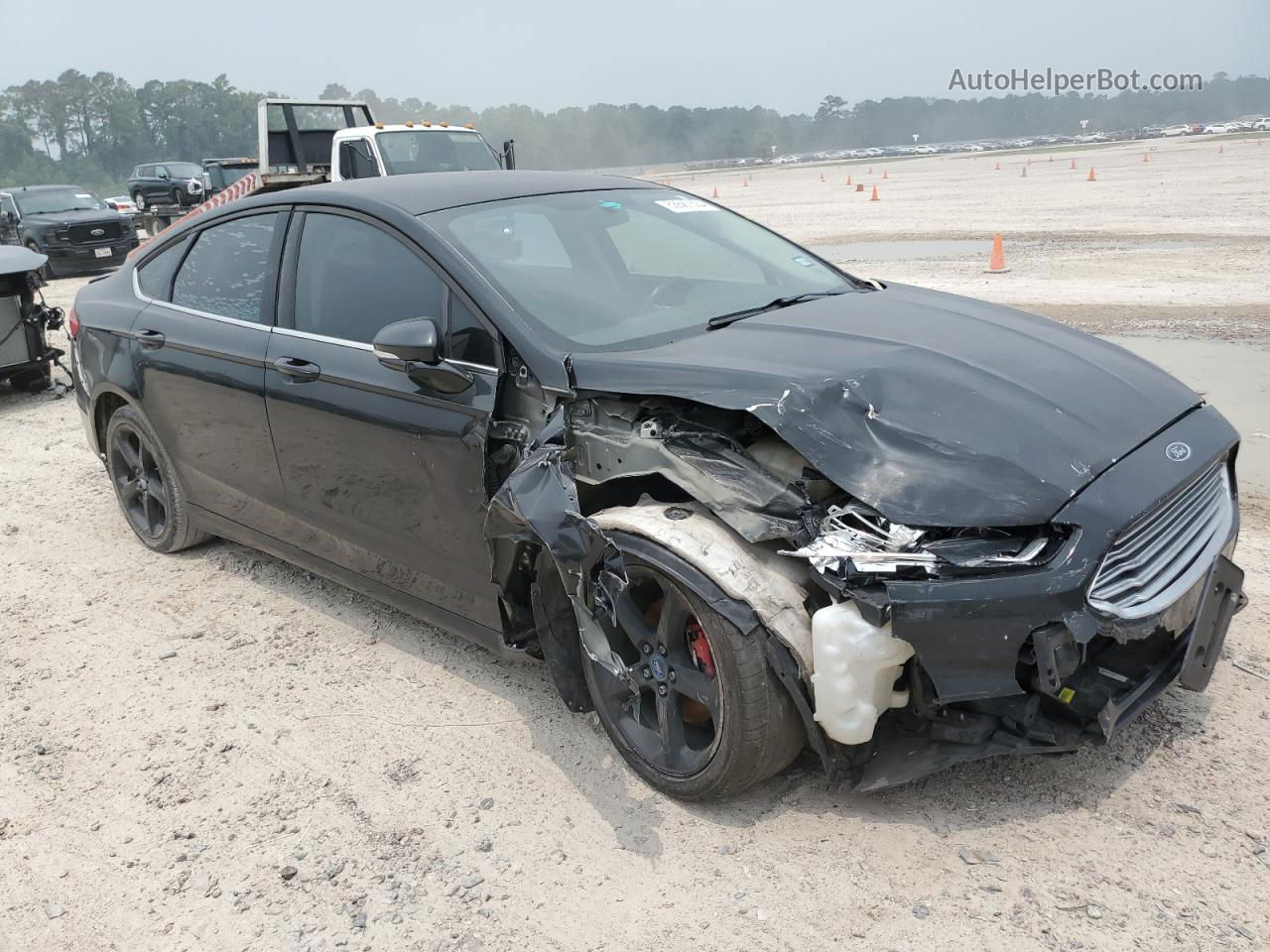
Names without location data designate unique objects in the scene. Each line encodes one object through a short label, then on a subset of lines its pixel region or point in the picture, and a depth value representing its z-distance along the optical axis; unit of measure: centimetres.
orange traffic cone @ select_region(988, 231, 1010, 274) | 1321
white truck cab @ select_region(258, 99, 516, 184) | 1462
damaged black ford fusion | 261
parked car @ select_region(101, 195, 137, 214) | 3228
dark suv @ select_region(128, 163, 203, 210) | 3146
